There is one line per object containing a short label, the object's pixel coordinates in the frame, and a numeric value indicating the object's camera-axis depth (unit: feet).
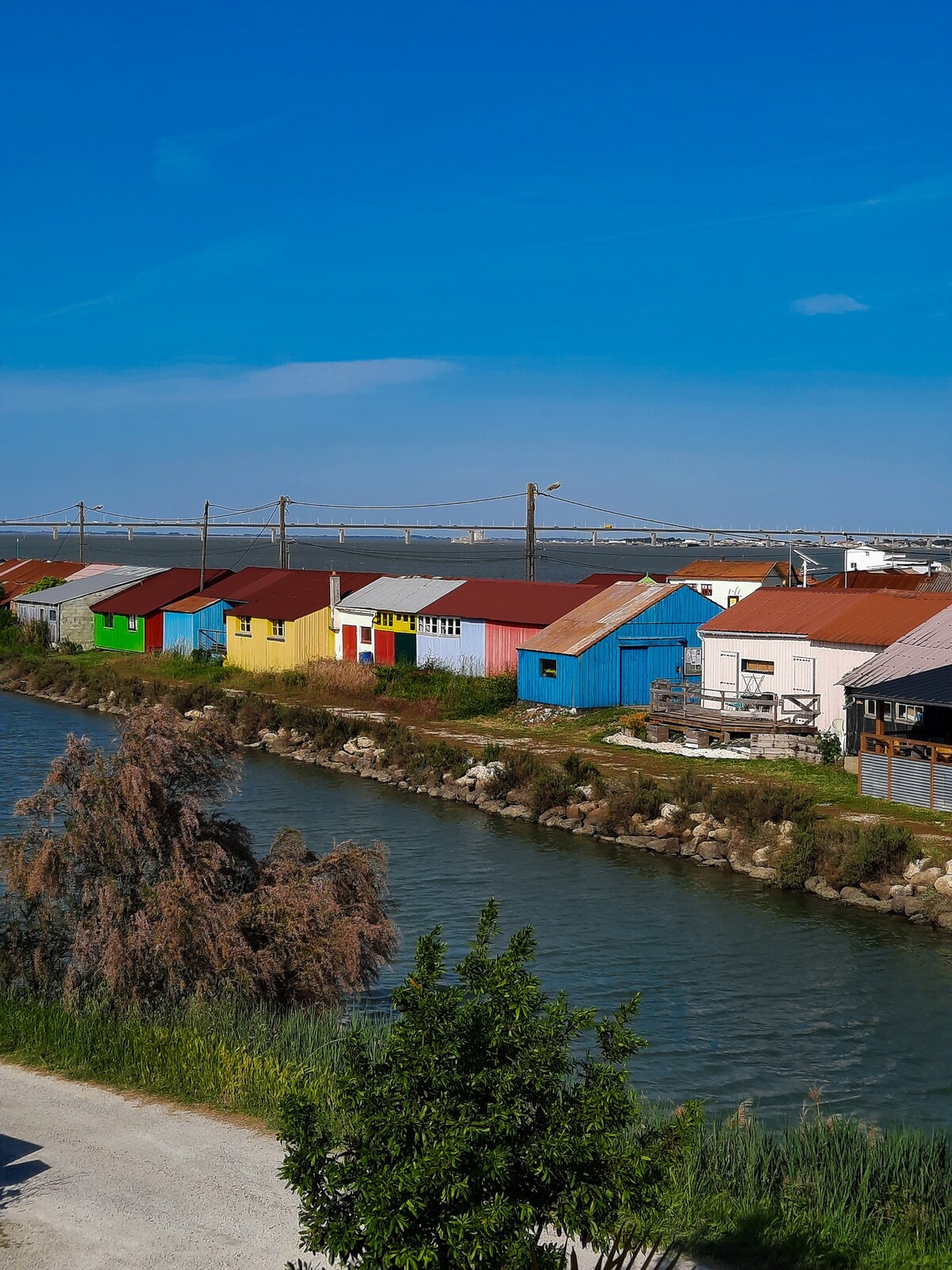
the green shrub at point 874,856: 80.79
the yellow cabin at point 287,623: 176.04
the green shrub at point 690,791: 97.40
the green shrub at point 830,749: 108.88
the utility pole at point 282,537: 238.89
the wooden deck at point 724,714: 114.73
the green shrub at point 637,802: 98.63
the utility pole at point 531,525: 192.65
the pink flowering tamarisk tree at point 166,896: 49.96
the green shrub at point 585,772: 105.09
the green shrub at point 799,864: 84.07
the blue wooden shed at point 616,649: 137.18
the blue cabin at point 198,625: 194.70
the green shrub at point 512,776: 111.04
